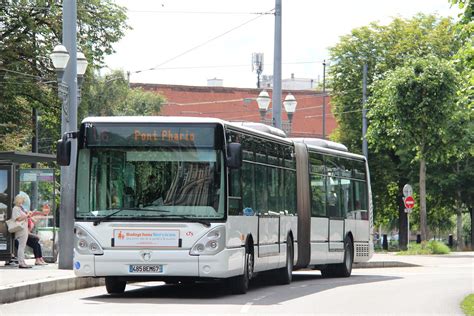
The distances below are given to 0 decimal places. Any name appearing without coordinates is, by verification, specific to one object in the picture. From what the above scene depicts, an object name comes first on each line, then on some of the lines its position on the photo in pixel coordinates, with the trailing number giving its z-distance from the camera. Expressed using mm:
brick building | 107375
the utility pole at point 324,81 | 77831
